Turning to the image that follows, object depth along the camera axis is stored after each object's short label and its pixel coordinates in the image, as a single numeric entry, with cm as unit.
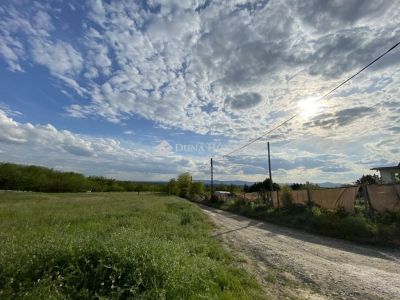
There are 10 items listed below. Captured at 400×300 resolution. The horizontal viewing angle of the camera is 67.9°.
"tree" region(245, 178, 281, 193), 6575
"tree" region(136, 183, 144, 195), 13288
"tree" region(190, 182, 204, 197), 7868
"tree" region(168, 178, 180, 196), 9175
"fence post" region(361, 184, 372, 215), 1477
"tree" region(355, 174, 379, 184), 3271
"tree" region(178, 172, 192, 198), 8481
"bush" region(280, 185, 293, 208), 2368
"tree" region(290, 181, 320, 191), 2721
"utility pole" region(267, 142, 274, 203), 2569
